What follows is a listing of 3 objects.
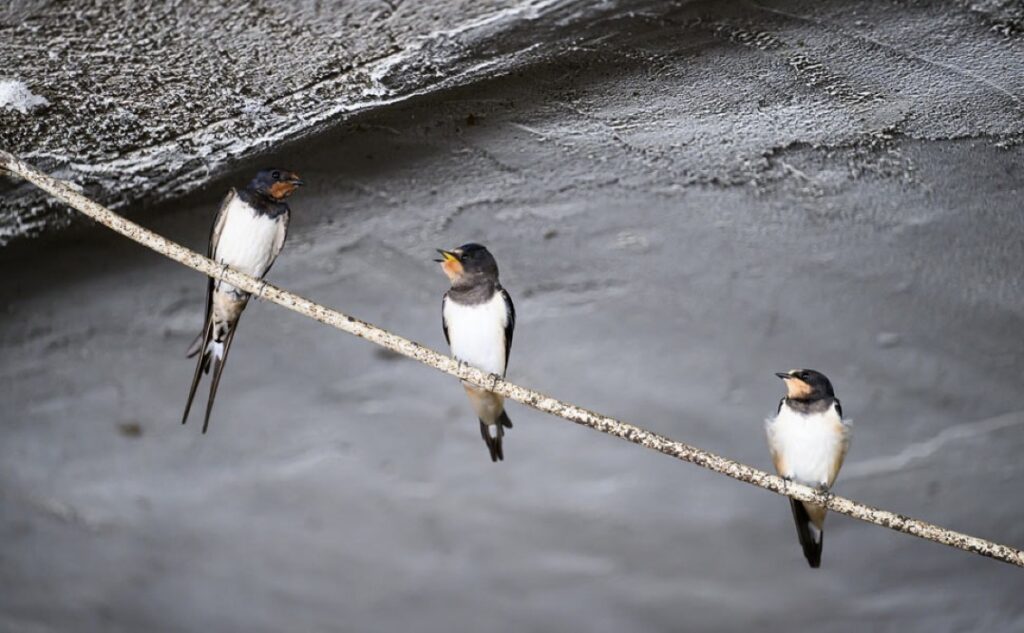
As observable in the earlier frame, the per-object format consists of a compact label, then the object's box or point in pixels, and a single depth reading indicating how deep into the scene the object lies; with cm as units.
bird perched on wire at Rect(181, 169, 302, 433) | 414
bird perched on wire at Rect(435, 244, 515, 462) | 412
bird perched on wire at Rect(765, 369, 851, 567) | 430
